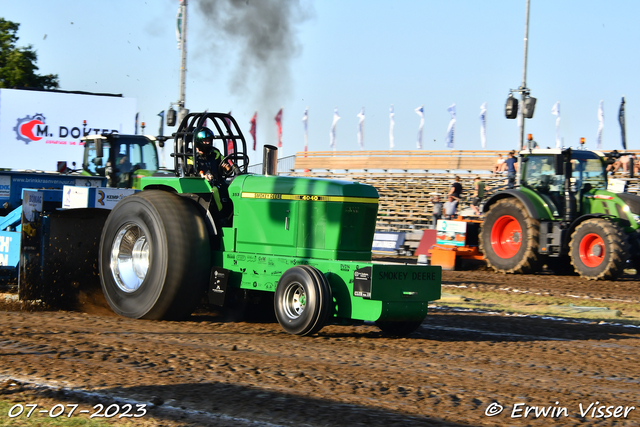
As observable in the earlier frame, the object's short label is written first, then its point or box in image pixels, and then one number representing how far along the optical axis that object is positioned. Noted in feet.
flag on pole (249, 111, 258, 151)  76.06
